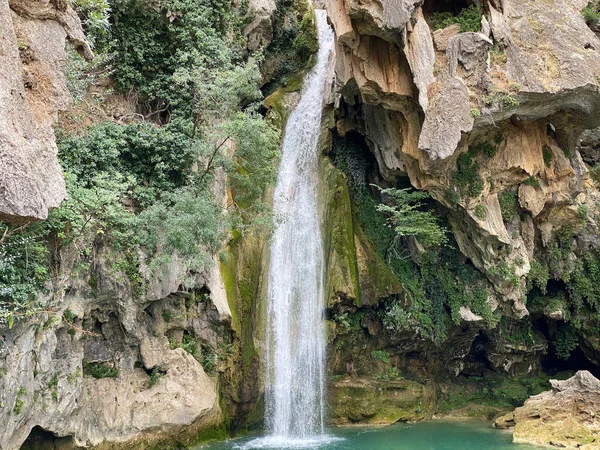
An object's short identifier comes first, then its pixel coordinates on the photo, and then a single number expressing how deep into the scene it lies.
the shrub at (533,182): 16.31
